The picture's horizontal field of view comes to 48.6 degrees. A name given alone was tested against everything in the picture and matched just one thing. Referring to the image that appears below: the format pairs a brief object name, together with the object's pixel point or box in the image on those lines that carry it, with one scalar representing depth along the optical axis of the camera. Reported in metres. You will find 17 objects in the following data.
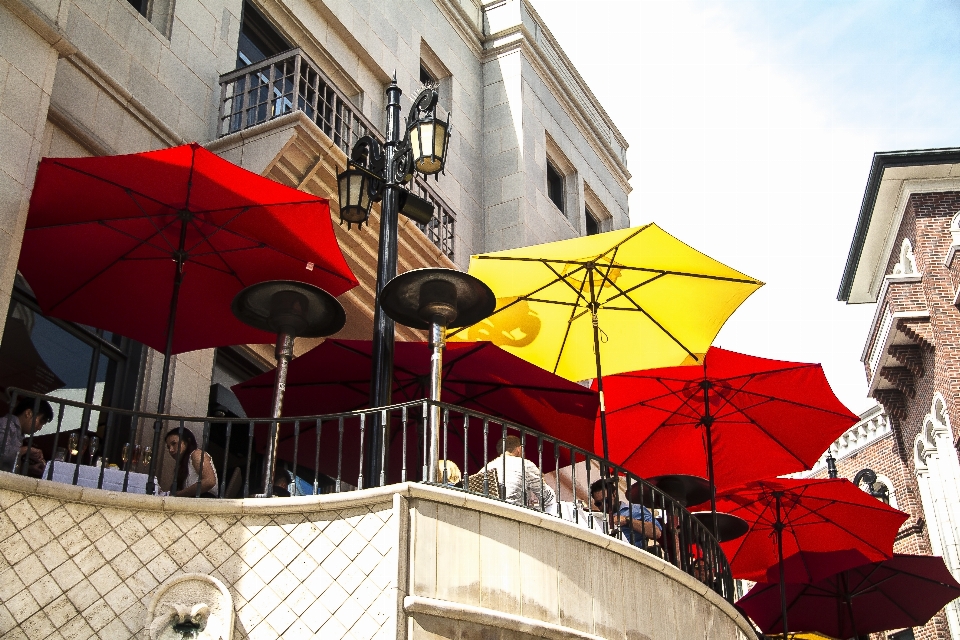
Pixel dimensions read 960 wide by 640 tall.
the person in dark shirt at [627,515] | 9.70
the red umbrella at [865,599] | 15.98
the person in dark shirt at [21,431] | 8.15
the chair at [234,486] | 9.61
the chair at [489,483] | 9.07
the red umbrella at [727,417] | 12.82
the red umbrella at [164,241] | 9.83
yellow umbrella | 11.44
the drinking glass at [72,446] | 9.02
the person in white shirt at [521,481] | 9.20
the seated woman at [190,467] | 9.19
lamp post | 10.18
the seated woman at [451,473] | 9.24
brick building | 23.33
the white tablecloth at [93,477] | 8.46
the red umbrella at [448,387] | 11.39
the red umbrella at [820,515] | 14.43
